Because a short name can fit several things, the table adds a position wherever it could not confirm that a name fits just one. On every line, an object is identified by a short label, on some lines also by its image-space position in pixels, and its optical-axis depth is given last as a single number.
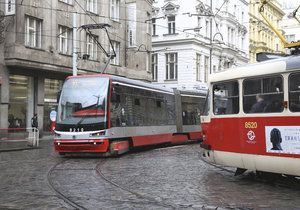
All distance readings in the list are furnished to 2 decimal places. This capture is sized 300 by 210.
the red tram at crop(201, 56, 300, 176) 10.89
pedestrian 31.12
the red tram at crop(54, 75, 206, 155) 18.44
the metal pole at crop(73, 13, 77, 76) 30.20
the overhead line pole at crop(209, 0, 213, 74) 57.77
